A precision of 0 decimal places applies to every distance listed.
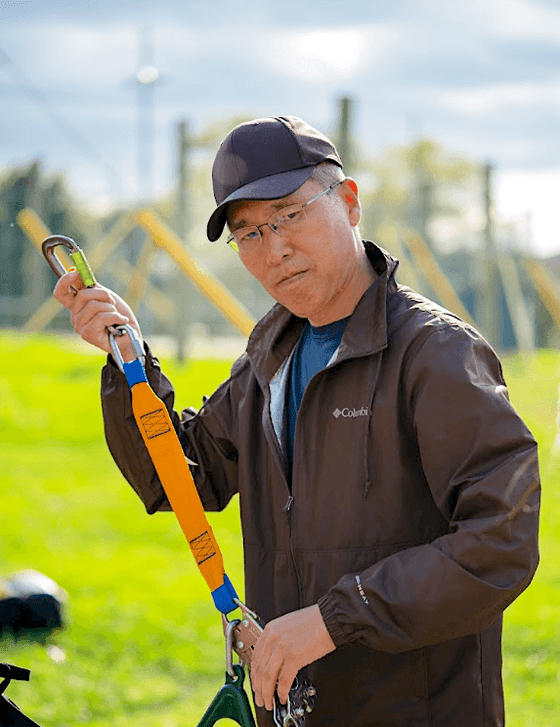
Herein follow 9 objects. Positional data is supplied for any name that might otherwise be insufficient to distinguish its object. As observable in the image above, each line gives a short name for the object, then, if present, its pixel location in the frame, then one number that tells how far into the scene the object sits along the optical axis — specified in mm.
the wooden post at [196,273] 9844
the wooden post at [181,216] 18906
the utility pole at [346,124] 13094
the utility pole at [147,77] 18359
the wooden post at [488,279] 20328
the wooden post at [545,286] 18531
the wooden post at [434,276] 18375
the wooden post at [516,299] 21578
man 3279
